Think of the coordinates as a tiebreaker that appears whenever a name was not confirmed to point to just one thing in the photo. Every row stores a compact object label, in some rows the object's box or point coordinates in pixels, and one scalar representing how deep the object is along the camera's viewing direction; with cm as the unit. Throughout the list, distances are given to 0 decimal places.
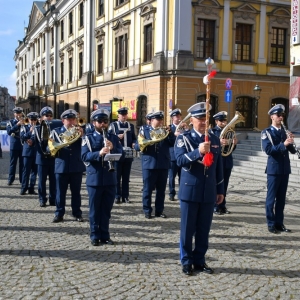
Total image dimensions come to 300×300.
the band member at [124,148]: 953
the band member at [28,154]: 1011
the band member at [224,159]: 855
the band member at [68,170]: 757
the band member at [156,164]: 815
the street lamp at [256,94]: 2255
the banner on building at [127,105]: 2458
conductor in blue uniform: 505
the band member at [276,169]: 708
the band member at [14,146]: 1157
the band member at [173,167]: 966
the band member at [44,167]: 889
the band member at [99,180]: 621
